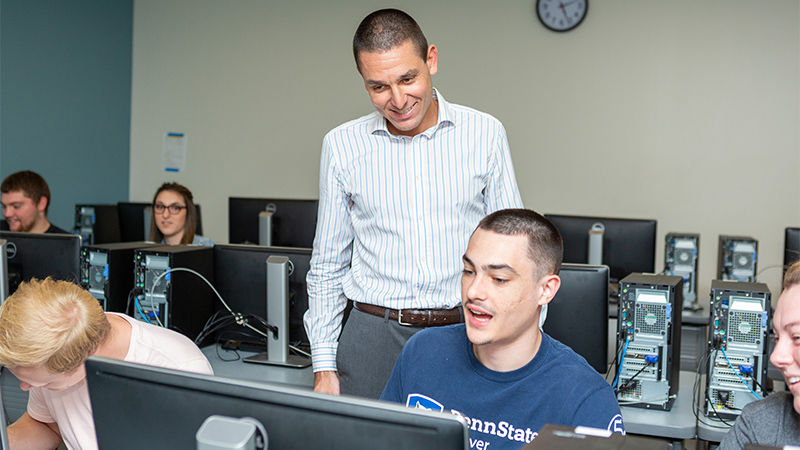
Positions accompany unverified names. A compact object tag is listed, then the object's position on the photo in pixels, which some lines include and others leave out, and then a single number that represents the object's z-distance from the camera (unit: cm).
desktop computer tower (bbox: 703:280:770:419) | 204
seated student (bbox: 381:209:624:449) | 132
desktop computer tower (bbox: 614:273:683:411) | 211
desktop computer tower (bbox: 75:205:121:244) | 451
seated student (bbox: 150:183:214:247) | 378
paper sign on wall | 574
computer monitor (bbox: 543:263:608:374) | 223
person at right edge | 112
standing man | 175
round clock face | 469
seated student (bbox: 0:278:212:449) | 136
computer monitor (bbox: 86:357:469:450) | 69
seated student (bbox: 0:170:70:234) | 378
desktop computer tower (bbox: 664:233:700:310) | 332
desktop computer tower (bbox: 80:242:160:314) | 255
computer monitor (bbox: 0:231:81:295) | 263
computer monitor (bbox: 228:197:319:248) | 353
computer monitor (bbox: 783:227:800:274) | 337
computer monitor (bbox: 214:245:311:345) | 252
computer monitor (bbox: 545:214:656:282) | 322
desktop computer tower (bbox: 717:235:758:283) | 335
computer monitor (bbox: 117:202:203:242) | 435
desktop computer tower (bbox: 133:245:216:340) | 251
